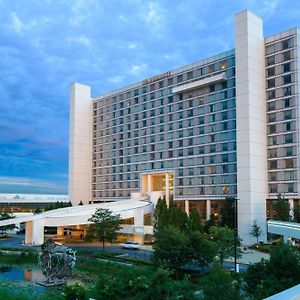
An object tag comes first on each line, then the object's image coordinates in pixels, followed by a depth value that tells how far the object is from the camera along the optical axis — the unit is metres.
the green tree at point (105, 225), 63.75
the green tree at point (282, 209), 69.06
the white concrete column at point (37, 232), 74.68
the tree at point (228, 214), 73.25
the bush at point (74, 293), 27.14
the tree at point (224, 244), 44.25
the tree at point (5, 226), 89.80
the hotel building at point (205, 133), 76.25
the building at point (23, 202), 138.25
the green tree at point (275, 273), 21.09
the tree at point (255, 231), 70.67
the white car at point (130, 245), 68.19
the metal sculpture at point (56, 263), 39.18
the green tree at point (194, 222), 65.03
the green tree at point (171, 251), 39.88
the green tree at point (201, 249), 40.41
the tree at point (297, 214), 68.19
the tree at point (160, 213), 70.68
